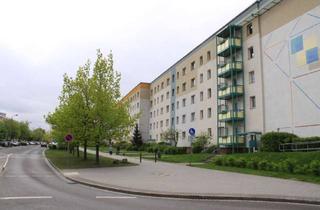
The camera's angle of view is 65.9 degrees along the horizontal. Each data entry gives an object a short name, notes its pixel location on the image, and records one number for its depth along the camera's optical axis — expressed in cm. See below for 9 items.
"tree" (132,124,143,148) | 4709
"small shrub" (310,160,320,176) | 1284
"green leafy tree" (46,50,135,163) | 1905
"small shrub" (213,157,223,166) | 1931
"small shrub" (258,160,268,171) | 1577
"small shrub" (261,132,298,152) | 2011
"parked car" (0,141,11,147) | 5221
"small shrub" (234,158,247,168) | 1750
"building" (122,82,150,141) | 5398
